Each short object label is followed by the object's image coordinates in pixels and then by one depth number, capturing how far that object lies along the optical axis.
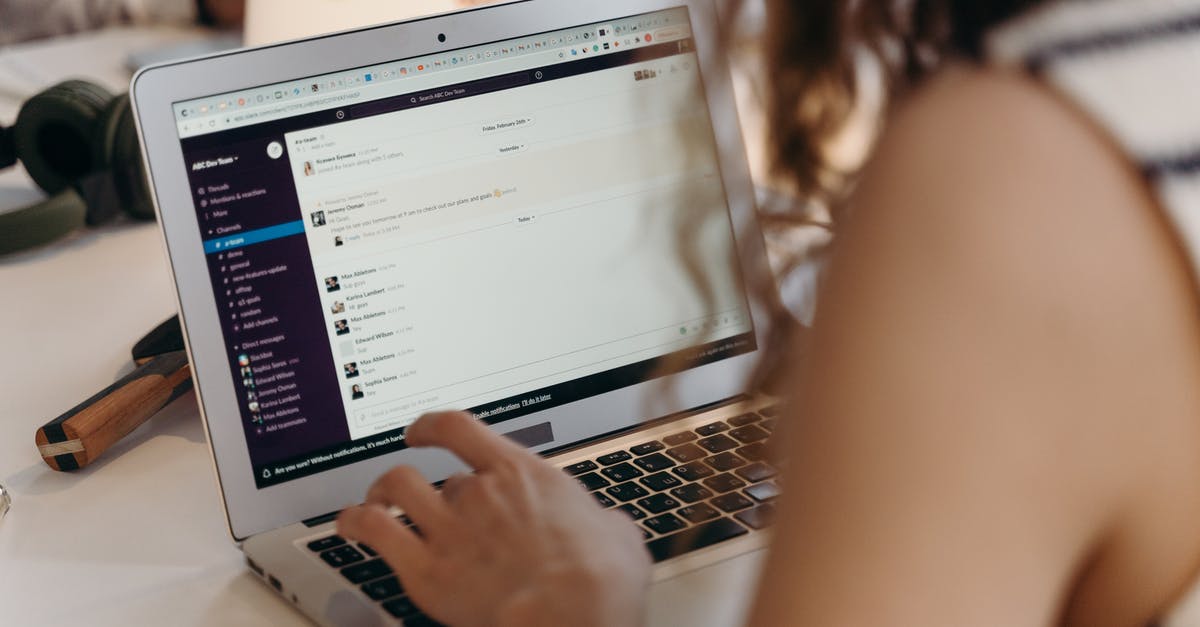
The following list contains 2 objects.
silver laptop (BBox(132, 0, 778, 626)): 0.63
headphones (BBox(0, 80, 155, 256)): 1.04
